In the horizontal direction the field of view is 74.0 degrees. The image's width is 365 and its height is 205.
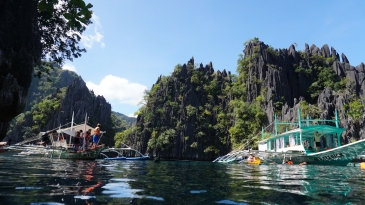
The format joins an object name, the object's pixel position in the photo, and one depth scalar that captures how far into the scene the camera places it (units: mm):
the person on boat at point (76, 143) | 24061
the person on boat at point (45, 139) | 26325
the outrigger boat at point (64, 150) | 23755
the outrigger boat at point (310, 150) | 22594
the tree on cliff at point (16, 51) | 8930
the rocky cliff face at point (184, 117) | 53219
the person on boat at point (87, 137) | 25214
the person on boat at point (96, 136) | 21427
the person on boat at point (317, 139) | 27339
